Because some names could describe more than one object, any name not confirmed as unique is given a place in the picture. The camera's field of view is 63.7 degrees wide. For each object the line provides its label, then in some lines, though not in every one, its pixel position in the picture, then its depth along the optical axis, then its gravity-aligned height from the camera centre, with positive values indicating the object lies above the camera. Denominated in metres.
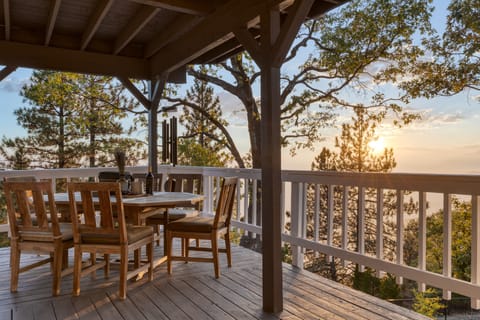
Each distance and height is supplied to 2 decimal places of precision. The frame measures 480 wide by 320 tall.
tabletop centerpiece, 3.86 -0.15
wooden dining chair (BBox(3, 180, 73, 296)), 3.16 -0.65
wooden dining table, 3.43 -0.42
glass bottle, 4.11 -0.30
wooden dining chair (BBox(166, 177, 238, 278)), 3.62 -0.68
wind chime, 4.05 +0.19
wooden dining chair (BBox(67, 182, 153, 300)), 3.02 -0.63
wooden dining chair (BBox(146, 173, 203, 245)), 4.37 -0.39
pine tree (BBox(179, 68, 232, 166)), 11.77 +0.77
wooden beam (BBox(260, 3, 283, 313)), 2.83 -0.06
